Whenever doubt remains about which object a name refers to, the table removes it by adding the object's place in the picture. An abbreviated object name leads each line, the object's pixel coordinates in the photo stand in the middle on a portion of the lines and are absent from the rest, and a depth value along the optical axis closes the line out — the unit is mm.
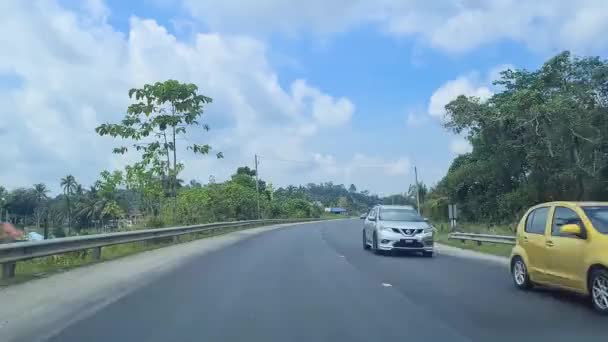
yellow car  8961
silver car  19734
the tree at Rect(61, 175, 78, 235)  90375
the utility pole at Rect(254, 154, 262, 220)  67500
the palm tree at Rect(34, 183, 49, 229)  80894
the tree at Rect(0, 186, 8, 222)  53044
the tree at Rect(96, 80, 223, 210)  30344
